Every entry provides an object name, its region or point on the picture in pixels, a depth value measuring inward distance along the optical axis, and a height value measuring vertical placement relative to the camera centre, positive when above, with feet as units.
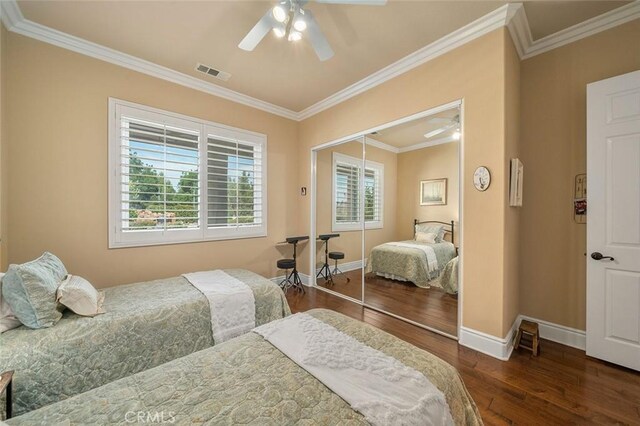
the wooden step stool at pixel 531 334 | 7.19 -3.67
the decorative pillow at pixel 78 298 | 5.58 -2.01
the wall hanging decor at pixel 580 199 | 7.51 +0.43
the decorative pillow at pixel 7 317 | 5.01 -2.18
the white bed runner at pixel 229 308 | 6.89 -2.80
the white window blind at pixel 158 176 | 9.16 +1.46
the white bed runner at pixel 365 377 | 2.95 -2.34
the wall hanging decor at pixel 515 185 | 7.32 +0.86
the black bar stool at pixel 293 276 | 12.51 -3.50
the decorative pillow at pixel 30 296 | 5.05 -1.76
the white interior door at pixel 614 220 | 6.39 -0.19
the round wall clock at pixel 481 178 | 7.23 +1.04
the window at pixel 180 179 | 9.05 +1.42
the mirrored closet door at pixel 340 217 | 11.87 -0.24
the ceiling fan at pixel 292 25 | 5.94 +4.84
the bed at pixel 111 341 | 4.50 -2.84
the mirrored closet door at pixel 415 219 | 8.60 -0.27
